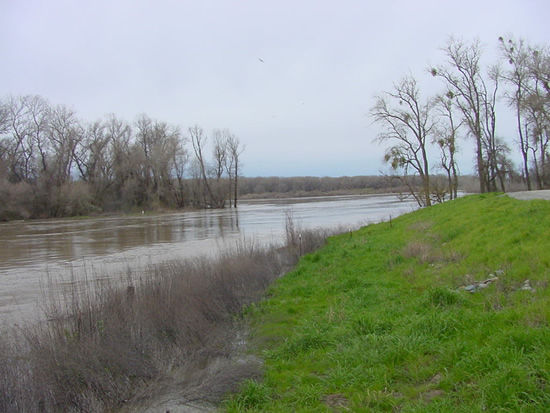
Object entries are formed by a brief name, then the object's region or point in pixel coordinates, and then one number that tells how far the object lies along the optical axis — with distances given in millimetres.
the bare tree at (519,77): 30870
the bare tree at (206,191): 79812
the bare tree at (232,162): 84500
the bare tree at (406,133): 34281
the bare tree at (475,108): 32406
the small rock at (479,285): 7281
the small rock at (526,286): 6394
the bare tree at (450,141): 35562
